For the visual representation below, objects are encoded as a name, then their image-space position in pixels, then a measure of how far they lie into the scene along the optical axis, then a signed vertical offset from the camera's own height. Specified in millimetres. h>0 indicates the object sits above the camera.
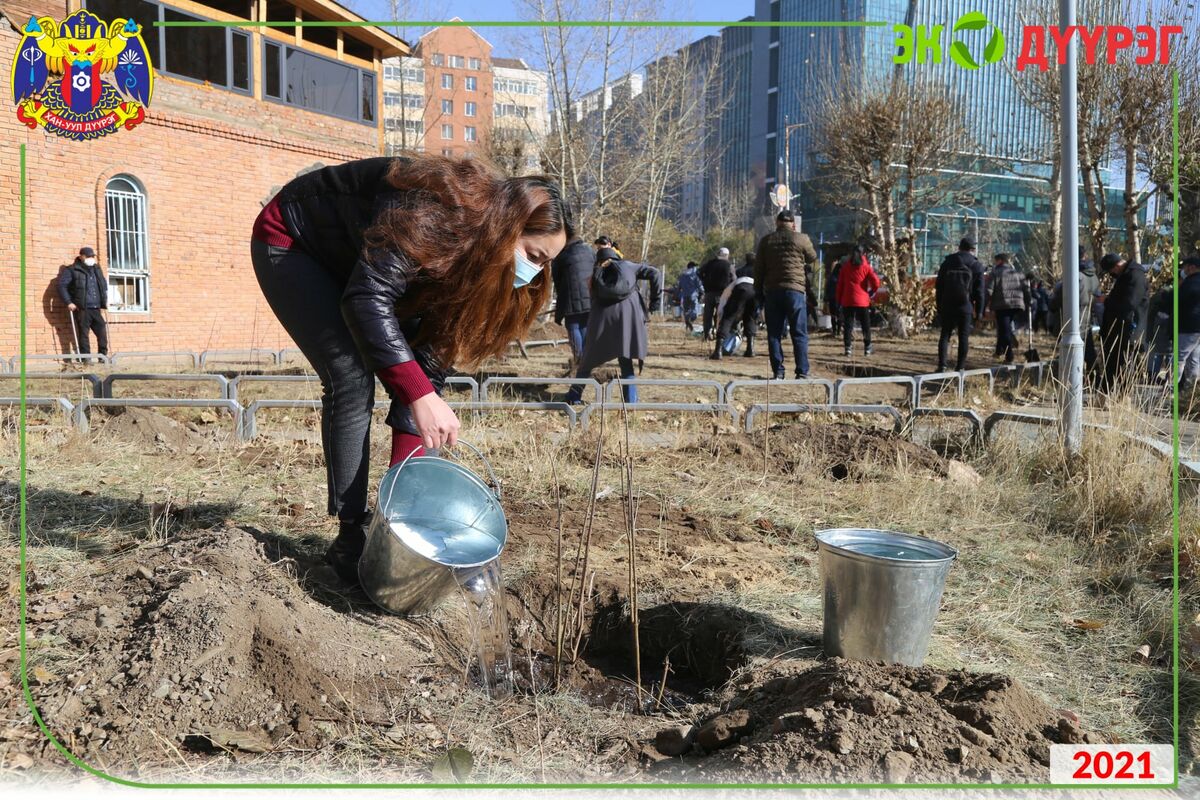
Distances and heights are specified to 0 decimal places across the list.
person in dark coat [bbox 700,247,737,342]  15883 +1069
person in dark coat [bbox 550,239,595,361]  9469 +589
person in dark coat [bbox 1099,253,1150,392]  10570 +438
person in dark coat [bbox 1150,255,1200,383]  9938 +169
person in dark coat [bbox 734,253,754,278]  15057 +1146
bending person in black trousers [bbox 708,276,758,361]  13298 +432
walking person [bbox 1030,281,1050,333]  23234 +933
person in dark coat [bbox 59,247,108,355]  14156 +642
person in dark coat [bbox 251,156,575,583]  2676 +176
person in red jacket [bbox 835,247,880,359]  14367 +781
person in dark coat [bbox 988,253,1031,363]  14164 +575
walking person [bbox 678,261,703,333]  23094 +1183
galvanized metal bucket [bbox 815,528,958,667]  2824 -807
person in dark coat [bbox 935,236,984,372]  11977 +554
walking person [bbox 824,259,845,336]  17325 +674
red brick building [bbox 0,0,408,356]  14523 +2822
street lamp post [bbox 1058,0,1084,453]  5457 +407
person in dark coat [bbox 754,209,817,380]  9992 +600
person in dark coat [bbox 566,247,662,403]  8195 +187
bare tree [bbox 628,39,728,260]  26734 +6823
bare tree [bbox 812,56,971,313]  20812 +4643
